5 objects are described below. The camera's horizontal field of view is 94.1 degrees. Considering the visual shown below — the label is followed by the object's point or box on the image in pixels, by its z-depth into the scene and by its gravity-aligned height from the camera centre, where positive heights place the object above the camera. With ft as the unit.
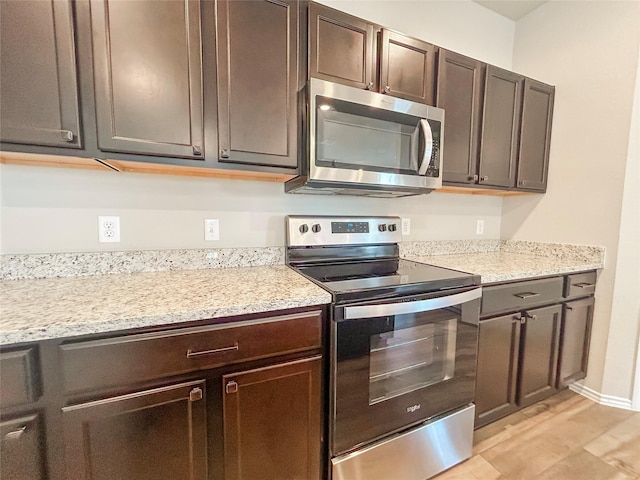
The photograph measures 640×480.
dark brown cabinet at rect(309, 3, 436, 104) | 4.58 +2.60
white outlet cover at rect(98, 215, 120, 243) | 4.50 -0.28
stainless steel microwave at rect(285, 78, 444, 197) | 4.38 +1.11
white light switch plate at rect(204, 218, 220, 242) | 5.13 -0.31
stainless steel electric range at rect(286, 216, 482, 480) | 3.87 -2.18
